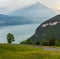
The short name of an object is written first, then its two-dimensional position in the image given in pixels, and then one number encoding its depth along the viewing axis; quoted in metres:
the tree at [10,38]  54.38
